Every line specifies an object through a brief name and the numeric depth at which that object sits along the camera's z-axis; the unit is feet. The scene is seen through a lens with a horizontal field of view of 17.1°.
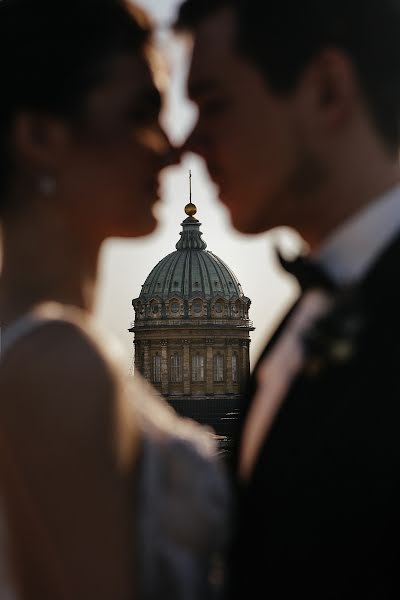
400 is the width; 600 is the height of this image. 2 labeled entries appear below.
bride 7.13
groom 6.72
